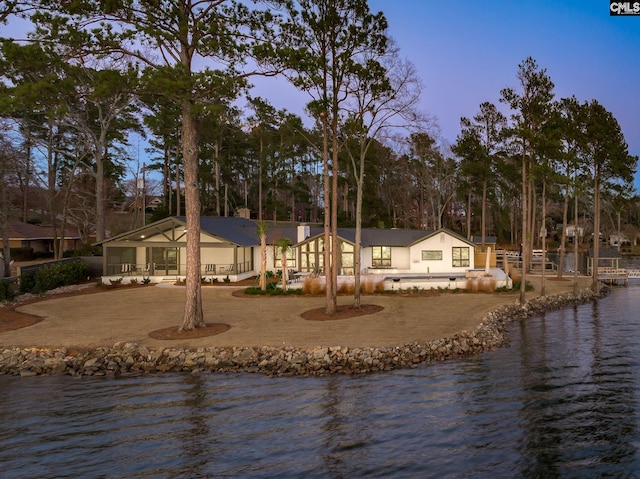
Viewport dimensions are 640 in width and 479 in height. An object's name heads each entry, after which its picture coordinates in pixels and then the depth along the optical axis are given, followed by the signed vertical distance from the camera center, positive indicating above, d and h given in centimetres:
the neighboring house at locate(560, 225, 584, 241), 8438 +334
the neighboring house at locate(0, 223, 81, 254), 4222 +173
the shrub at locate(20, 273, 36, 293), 2415 -167
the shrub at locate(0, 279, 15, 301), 2116 -191
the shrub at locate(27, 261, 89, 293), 2481 -136
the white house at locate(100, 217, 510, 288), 2925 -10
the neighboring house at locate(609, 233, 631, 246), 7616 +150
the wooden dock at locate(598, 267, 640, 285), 3306 -215
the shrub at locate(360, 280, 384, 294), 2394 -208
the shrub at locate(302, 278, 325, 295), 2383 -203
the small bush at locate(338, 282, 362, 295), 2358 -211
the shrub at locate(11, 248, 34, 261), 4038 -2
